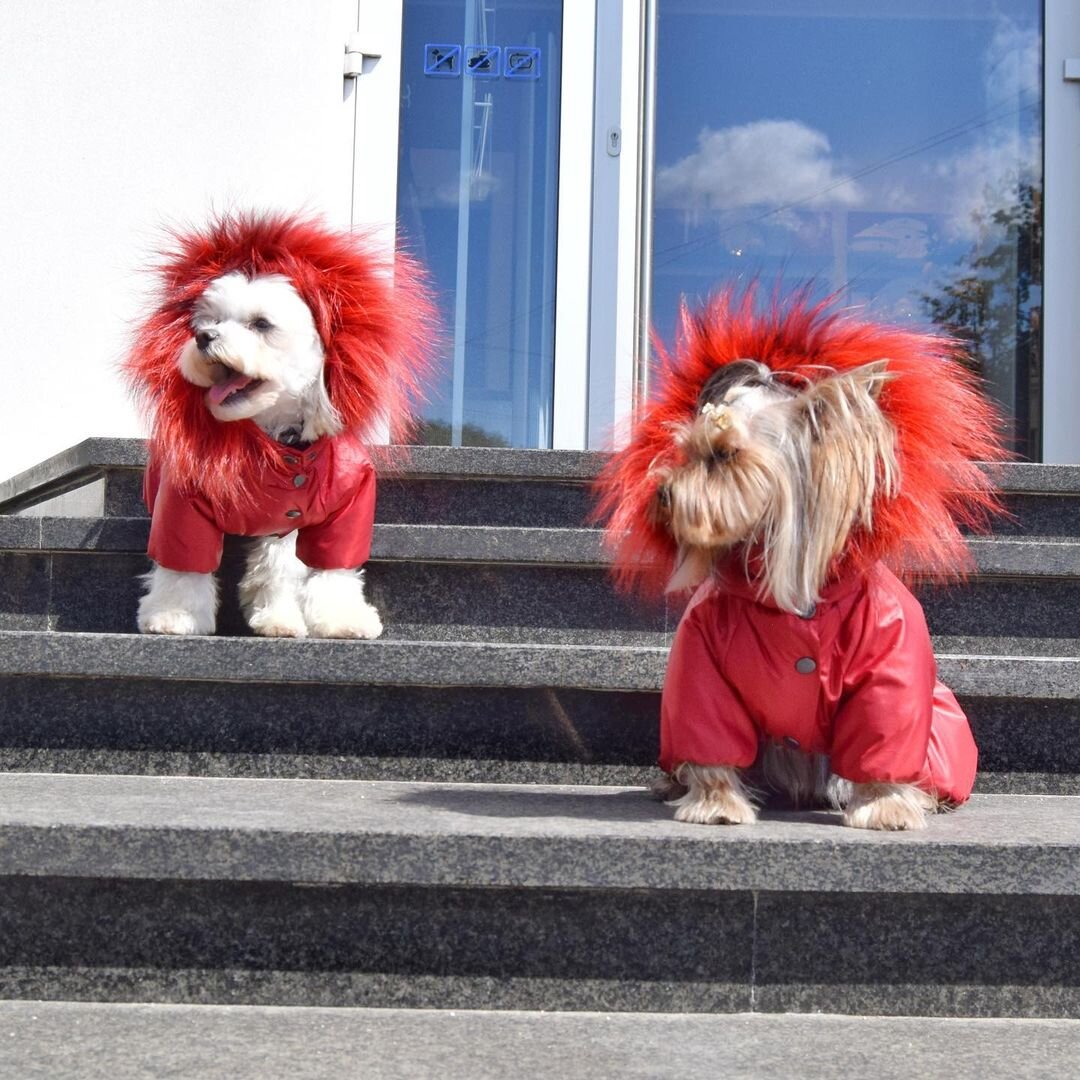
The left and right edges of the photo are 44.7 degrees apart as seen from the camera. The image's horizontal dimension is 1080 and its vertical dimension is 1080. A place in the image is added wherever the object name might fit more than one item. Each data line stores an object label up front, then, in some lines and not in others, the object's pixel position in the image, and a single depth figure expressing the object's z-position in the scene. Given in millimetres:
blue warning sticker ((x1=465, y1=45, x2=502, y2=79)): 4664
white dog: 2643
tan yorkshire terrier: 1889
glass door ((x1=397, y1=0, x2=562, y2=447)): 4660
